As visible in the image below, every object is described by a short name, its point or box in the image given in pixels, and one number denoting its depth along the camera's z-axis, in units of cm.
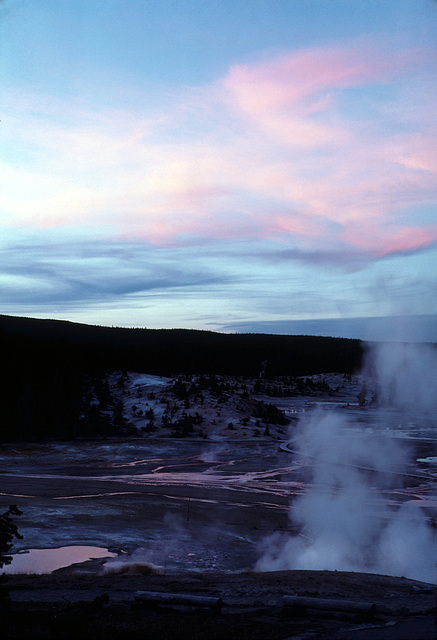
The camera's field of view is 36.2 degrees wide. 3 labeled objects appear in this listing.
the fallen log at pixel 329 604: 1351
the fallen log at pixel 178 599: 1409
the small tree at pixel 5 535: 1125
